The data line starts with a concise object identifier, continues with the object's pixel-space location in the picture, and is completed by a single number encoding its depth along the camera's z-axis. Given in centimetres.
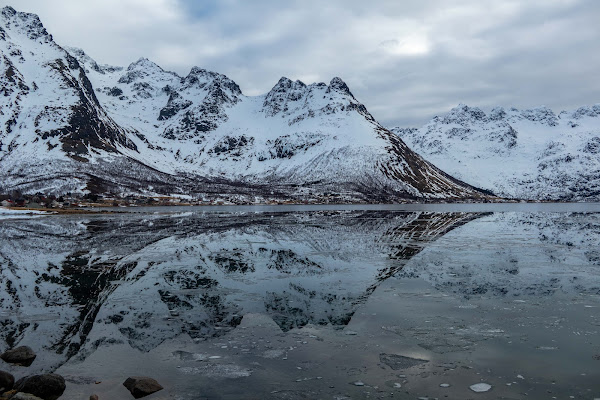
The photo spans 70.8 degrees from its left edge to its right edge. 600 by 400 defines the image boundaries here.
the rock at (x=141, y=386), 1285
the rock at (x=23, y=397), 1205
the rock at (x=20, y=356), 1548
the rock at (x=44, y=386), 1273
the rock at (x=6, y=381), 1323
